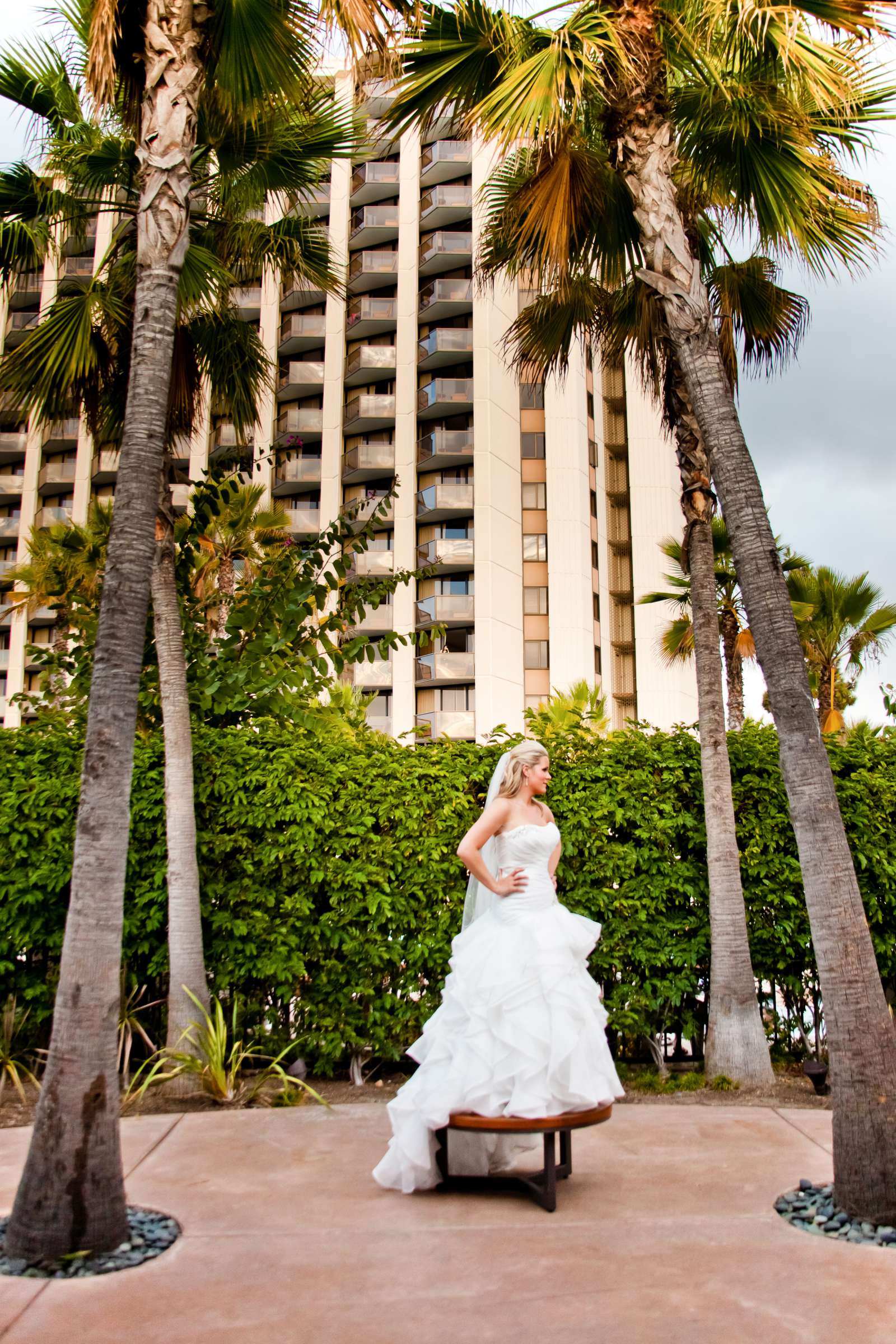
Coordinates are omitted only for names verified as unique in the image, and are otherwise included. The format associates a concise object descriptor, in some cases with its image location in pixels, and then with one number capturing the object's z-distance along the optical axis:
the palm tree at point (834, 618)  21.98
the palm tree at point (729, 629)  20.19
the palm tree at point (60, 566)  18.59
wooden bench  4.75
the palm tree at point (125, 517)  4.20
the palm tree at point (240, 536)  19.56
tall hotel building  35.12
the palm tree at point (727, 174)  4.82
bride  4.85
